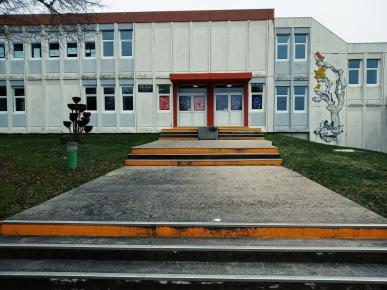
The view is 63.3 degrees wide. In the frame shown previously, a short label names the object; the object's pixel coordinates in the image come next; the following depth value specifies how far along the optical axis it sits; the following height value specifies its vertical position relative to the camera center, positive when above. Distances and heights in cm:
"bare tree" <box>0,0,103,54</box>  1202 +462
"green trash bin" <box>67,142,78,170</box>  989 -102
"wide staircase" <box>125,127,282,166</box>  1148 -115
